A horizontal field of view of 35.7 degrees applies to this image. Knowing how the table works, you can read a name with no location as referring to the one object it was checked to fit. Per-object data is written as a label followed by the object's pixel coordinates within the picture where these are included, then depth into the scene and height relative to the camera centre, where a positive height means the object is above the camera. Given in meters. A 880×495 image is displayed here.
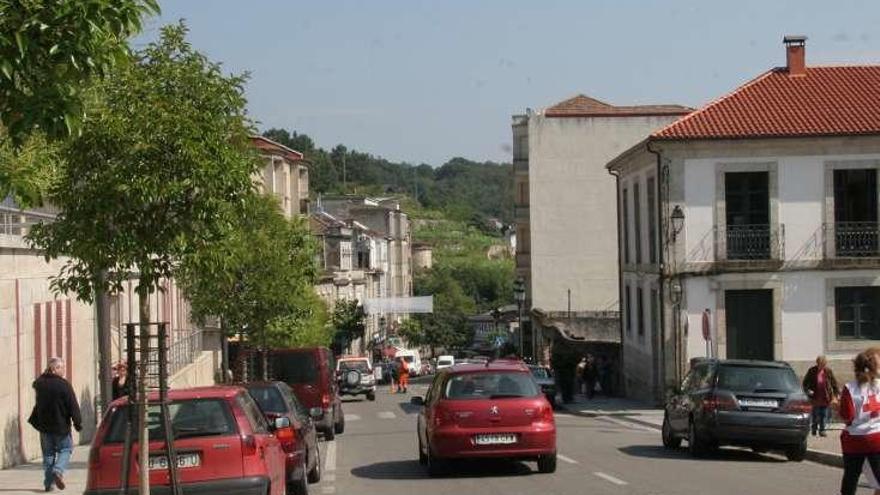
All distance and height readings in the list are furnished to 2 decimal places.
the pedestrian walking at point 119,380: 23.36 -1.75
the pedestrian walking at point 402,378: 61.25 -4.60
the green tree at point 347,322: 80.45 -2.70
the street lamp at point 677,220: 37.16 +1.45
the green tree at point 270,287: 36.56 -0.23
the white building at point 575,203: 68.62 +3.54
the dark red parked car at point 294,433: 16.70 -2.01
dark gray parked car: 21.41 -2.20
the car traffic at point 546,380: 40.31 -3.21
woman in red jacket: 12.09 -1.37
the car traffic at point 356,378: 51.56 -3.85
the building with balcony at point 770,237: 39.06 +0.96
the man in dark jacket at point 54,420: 17.84 -1.81
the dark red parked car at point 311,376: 31.01 -2.30
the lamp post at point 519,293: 57.18 -0.79
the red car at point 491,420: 18.88 -2.01
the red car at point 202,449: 12.96 -1.62
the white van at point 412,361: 87.81 -5.55
